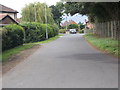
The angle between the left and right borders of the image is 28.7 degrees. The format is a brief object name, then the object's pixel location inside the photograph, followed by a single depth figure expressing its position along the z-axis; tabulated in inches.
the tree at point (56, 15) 3689.5
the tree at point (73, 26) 4095.2
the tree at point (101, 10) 911.6
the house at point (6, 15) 1473.9
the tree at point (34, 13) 1994.3
